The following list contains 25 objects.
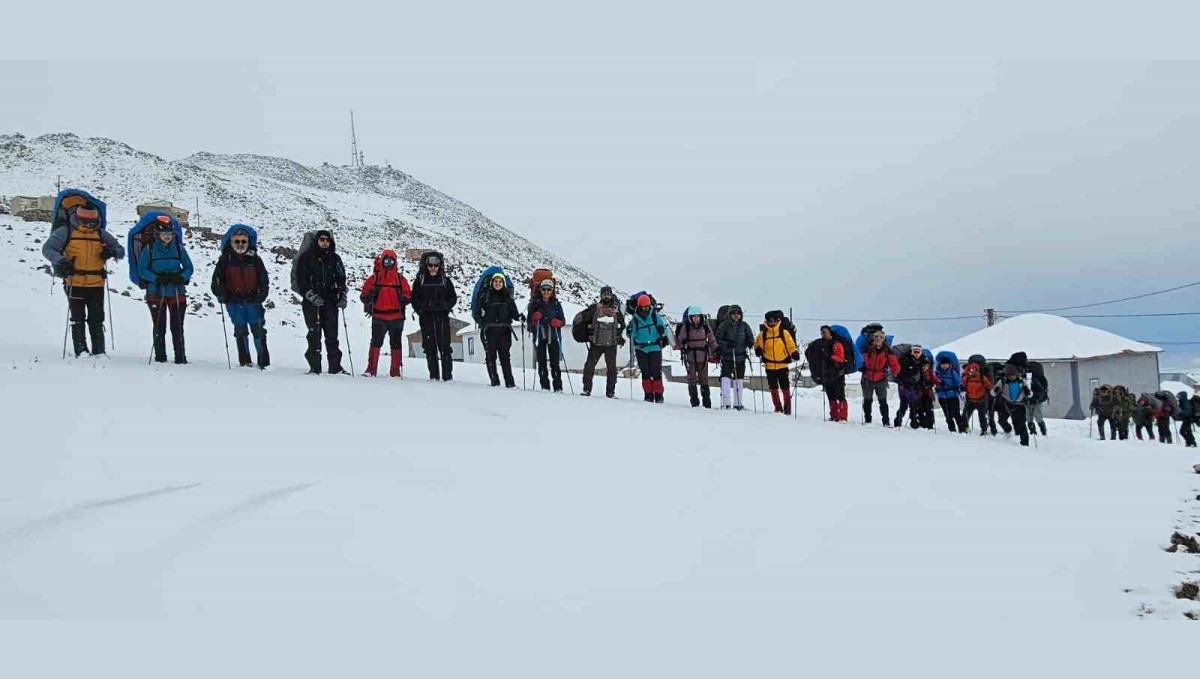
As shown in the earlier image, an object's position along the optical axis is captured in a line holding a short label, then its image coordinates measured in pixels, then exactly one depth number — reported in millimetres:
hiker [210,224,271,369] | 9039
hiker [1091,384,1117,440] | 18281
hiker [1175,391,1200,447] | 19891
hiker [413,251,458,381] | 10297
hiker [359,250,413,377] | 10016
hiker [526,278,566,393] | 11117
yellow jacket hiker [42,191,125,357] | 8336
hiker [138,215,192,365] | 8781
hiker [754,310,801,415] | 11938
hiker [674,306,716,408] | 11742
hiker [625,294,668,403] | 11609
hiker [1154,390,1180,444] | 19750
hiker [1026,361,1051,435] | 13155
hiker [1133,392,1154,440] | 20109
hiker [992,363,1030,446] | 12719
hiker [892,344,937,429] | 12867
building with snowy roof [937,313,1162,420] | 32469
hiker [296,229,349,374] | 9445
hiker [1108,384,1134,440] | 18406
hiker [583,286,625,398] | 11344
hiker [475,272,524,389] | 10516
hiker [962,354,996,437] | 13156
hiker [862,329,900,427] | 12219
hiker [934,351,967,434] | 13055
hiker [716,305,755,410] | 11945
